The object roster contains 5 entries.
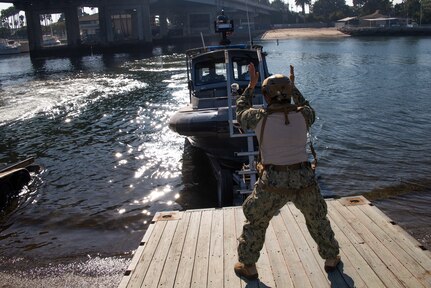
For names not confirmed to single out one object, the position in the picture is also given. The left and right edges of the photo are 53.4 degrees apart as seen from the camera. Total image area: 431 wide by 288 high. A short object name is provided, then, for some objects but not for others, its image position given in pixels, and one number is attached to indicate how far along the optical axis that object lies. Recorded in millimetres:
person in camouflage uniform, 4258
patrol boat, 9922
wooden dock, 4652
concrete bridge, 76938
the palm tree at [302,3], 170750
